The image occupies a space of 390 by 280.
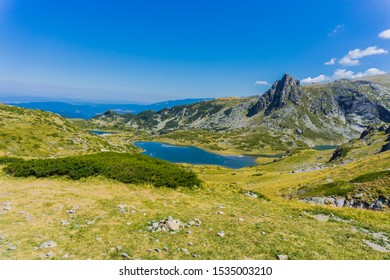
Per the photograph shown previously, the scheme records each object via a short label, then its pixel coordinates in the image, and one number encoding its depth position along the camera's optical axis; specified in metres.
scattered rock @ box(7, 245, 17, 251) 12.57
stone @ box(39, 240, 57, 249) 13.08
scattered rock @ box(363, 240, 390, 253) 14.85
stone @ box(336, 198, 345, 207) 38.33
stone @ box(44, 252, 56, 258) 12.29
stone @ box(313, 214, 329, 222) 21.60
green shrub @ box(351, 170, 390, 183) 40.54
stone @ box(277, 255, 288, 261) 13.05
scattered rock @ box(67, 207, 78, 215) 18.22
